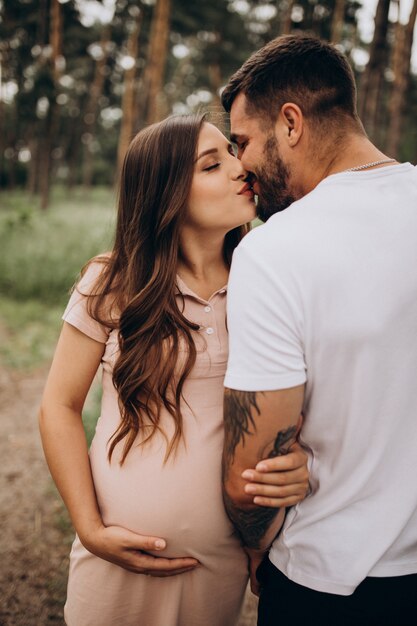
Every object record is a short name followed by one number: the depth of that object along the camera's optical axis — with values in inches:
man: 46.9
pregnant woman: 66.8
